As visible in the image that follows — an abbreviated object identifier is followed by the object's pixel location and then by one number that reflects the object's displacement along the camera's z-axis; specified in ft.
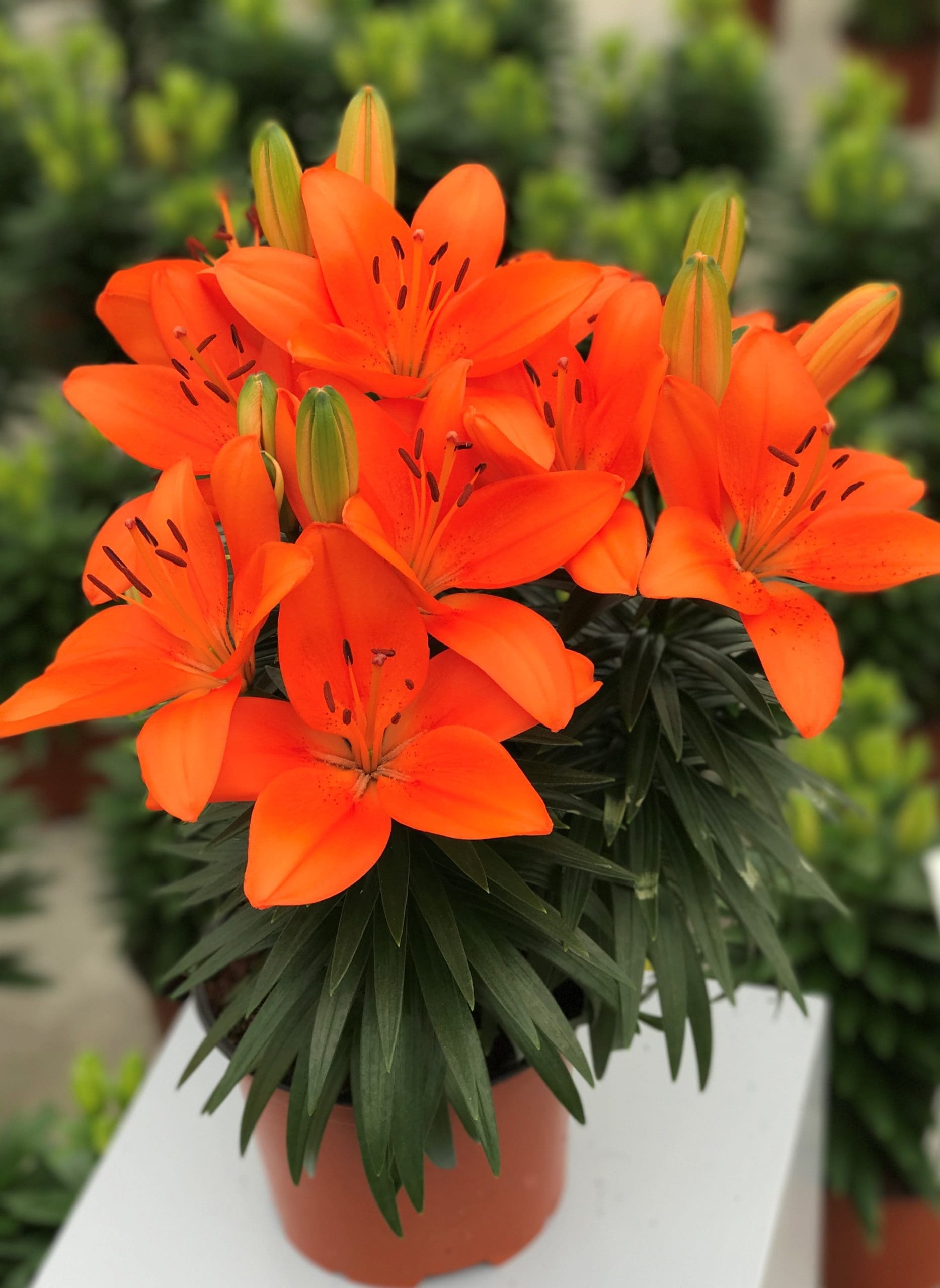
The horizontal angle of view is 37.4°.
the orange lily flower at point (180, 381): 2.18
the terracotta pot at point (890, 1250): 4.84
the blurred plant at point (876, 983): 4.52
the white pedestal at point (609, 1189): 2.93
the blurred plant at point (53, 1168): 3.97
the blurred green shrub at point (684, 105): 8.56
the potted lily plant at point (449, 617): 1.94
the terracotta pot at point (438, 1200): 2.64
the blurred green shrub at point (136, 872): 5.30
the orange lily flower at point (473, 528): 1.91
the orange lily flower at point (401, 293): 2.09
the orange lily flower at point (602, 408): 1.98
